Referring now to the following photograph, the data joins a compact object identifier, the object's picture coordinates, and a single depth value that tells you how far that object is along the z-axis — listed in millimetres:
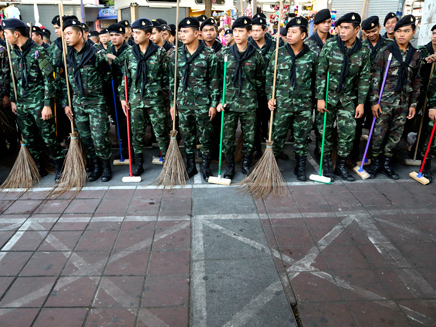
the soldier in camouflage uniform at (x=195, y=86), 4769
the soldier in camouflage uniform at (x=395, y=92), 4840
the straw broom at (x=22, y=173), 4965
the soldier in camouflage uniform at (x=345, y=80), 4703
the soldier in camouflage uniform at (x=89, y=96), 4793
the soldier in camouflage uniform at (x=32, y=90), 4773
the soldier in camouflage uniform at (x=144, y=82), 4855
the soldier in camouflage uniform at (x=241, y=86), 4773
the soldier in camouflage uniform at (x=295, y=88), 4758
